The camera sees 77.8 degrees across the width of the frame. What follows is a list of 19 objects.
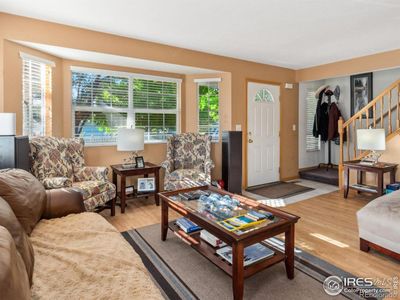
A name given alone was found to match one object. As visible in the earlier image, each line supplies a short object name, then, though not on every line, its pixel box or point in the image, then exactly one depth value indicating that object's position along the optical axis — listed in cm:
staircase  398
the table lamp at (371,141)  364
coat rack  575
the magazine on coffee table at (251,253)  179
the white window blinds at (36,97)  313
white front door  475
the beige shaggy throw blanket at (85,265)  110
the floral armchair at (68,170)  281
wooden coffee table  159
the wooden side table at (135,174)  340
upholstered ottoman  205
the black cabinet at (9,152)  242
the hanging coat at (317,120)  576
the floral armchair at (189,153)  409
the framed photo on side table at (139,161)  368
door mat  428
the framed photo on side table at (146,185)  374
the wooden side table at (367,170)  358
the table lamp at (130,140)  357
